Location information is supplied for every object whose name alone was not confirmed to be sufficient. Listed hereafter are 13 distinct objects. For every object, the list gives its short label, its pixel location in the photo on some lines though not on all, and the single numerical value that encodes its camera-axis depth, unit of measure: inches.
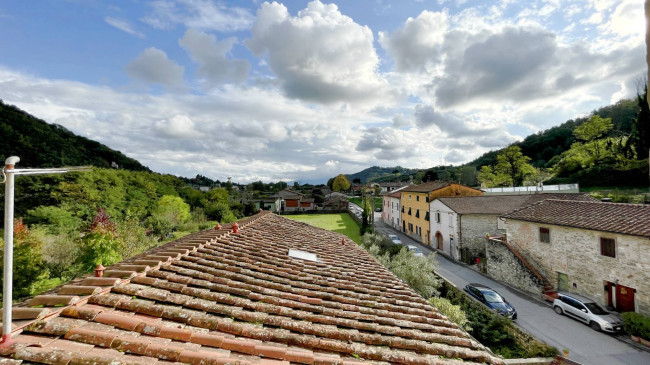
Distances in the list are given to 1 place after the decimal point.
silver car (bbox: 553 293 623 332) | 507.5
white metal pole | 84.2
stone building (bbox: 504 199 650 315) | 522.3
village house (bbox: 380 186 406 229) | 1729.3
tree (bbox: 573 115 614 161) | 1695.4
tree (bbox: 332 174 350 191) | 4628.4
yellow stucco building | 1272.1
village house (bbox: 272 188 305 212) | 2628.9
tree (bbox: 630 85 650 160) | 1315.2
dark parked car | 565.0
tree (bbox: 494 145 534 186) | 1881.2
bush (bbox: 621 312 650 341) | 464.8
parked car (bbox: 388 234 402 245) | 1132.8
